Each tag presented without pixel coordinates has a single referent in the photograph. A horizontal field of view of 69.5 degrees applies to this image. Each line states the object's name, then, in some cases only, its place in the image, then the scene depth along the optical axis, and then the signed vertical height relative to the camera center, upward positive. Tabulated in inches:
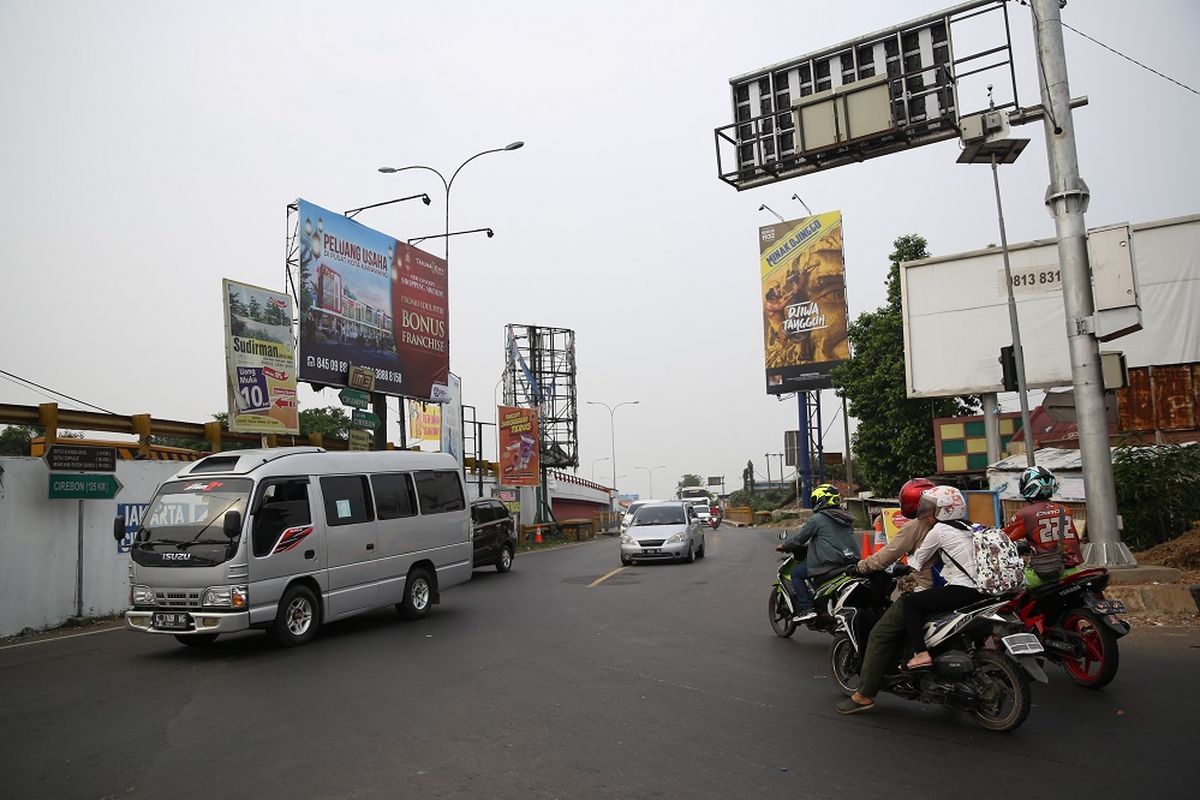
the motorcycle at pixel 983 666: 217.5 -53.5
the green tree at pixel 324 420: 2541.8 +211.6
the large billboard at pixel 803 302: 1898.4 +362.1
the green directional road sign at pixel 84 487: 541.6 +9.3
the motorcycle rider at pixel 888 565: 234.7 -32.7
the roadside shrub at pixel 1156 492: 553.3 -28.4
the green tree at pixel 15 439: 1749.8 +141.9
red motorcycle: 264.4 -54.0
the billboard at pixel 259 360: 754.8 +119.9
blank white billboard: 993.5 +171.0
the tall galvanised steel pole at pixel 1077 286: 417.1 +82.9
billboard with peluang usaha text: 923.4 +211.0
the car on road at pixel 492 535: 795.6 -50.6
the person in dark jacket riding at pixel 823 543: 338.6 -31.4
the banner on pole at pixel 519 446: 1496.1 +58.5
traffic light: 510.6 +52.0
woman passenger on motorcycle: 225.8 -28.1
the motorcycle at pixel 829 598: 285.2 -48.2
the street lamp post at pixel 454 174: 1010.1 +386.3
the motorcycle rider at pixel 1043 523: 295.9 -24.2
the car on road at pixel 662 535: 841.5 -61.9
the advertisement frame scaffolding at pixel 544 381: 2180.1 +249.3
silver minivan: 375.9 -25.6
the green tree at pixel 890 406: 1434.5 +90.4
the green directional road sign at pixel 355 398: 976.3 +102.0
